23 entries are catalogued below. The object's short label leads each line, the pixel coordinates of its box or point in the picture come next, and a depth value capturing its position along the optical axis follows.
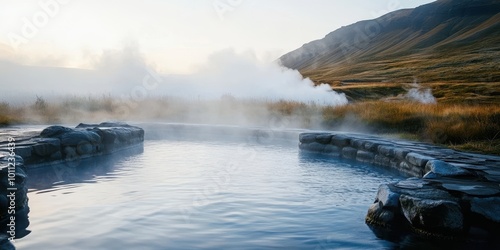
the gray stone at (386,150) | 7.38
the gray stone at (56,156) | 6.84
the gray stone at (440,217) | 3.81
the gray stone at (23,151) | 6.07
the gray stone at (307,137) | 9.71
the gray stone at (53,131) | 7.17
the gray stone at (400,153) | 6.93
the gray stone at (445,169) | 5.04
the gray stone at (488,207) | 3.86
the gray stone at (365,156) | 8.06
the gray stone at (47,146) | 6.50
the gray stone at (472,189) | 4.07
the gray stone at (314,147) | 9.49
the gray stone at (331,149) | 9.16
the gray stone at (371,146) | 7.99
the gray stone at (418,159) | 6.05
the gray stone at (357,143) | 8.43
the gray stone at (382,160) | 7.51
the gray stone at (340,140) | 8.95
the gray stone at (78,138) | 7.18
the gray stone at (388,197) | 4.14
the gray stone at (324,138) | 9.46
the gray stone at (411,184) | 4.40
